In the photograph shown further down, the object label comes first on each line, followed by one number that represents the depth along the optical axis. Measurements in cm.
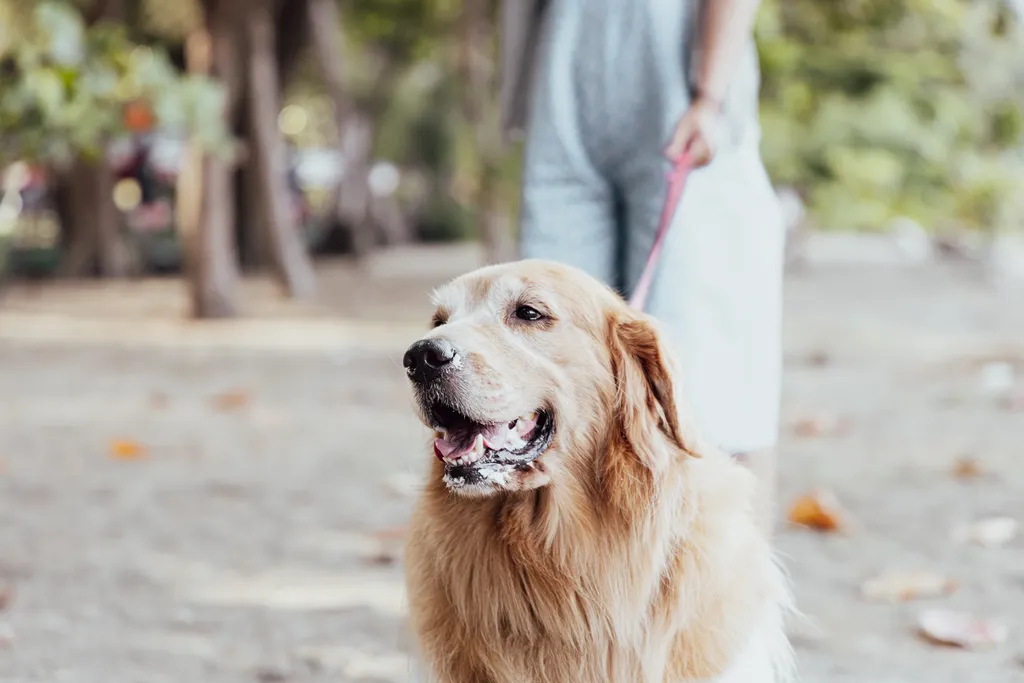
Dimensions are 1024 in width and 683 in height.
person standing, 282
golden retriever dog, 234
